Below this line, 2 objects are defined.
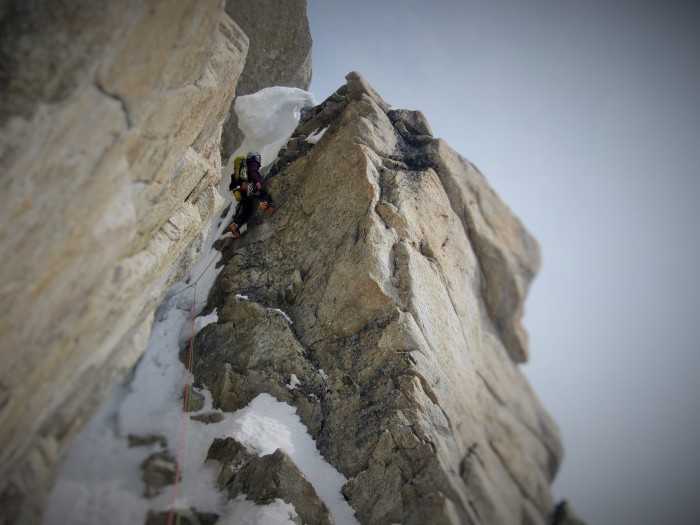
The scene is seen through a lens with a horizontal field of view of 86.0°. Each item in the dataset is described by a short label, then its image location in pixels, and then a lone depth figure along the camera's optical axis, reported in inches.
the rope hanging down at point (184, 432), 280.9
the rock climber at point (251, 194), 547.2
